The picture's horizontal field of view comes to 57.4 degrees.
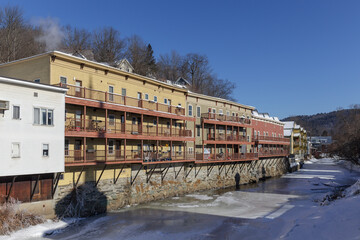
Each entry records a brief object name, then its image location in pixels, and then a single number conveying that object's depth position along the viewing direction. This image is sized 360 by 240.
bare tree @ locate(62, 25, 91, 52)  66.17
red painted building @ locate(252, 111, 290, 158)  61.51
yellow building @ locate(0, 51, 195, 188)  26.19
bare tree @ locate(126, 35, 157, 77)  70.31
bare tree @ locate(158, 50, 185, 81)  83.56
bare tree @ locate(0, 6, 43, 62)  47.25
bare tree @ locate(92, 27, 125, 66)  67.24
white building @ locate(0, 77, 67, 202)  21.14
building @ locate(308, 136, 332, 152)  155.66
